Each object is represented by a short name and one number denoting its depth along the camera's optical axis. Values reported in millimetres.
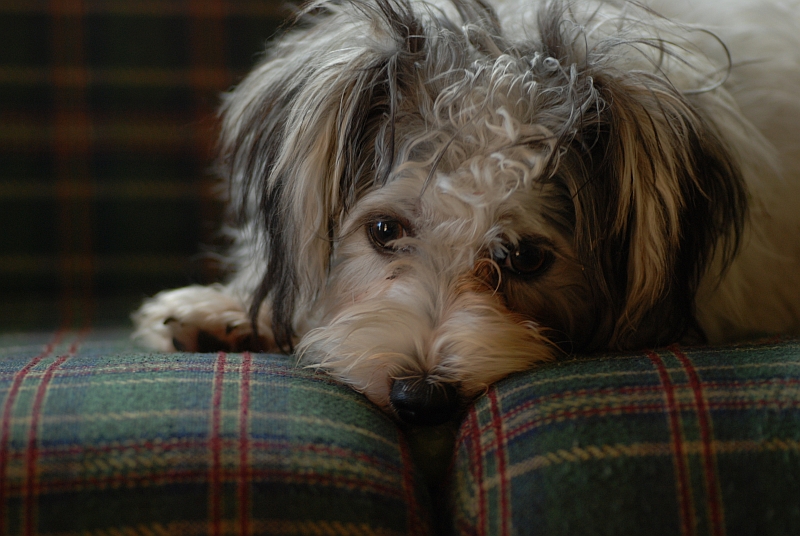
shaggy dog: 818
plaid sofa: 747
